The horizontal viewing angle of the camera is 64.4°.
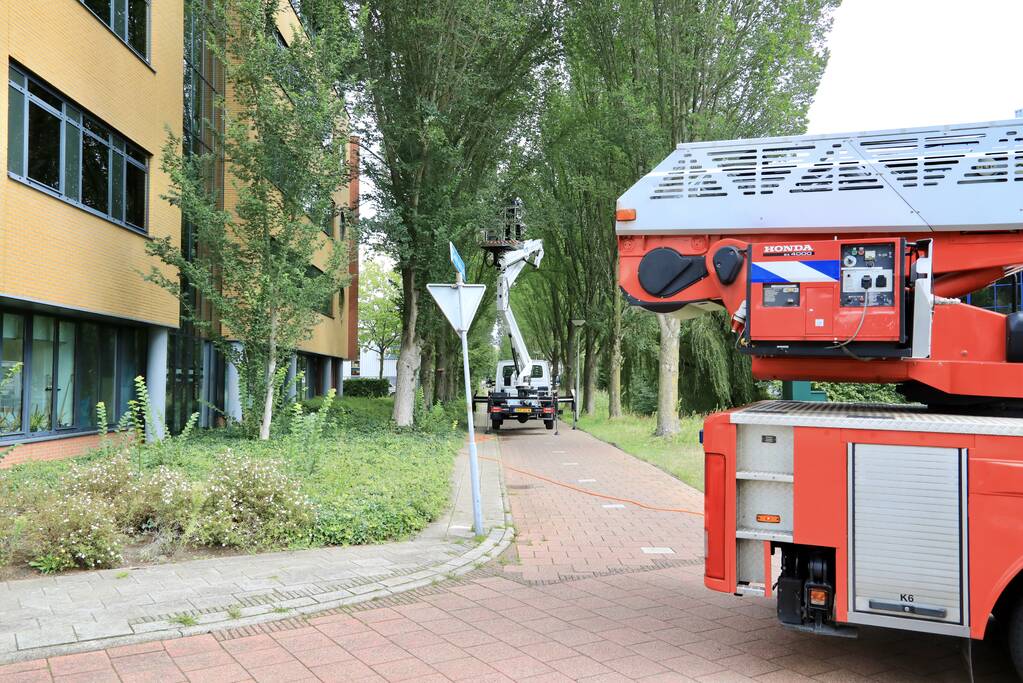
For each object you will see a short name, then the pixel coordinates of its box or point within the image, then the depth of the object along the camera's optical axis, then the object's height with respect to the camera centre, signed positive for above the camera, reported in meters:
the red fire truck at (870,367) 4.27 -0.06
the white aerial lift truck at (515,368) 22.20 -0.48
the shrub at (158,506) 7.41 -1.42
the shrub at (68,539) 6.58 -1.55
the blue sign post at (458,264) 8.70 +0.98
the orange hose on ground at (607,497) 10.71 -2.09
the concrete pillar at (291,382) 15.85 -0.60
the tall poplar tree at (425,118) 19.33 +5.85
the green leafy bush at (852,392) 19.36 -0.89
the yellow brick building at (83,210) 11.36 +2.28
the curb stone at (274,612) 4.95 -1.85
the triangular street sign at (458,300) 8.88 +0.58
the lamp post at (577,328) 29.42 +1.20
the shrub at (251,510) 7.43 -1.50
